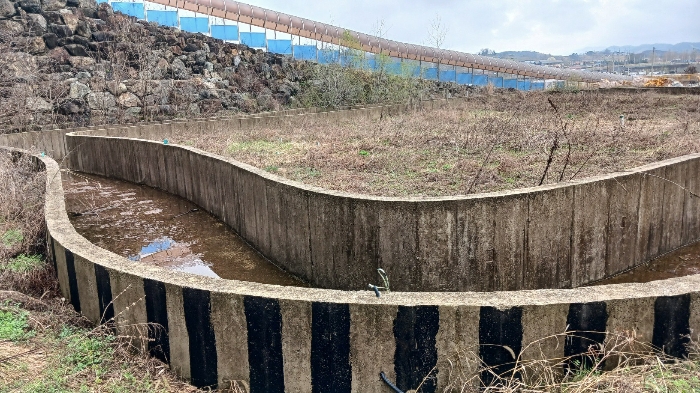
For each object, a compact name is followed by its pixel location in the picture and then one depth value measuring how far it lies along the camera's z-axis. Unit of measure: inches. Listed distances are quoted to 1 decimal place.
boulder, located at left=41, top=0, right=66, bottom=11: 1149.1
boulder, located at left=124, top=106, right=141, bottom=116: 1083.3
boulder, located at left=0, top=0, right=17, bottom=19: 1098.7
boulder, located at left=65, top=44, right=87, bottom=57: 1128.3
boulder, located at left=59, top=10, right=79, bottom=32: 1142.3
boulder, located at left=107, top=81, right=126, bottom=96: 1093.1
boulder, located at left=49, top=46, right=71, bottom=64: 1098.1
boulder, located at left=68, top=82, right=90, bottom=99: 1049.5
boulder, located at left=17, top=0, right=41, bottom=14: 1130.0
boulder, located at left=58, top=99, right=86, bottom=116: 1024.9
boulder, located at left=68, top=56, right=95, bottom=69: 1113.4
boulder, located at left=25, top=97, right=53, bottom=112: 969.9
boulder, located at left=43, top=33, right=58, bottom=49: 1114.7
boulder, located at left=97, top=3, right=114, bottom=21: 1227.2
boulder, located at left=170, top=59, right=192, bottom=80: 1199.6
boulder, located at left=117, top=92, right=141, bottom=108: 1088.8
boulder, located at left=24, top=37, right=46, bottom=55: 1083.2
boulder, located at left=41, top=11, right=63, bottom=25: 1135.6
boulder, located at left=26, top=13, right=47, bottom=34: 1109.7
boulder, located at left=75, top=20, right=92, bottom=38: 1152.2
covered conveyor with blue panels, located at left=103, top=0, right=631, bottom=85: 1374.3
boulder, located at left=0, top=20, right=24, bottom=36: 1085.6
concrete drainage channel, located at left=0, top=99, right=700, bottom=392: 153.9
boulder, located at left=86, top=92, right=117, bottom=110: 1059.9
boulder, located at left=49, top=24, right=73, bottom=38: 1126.1
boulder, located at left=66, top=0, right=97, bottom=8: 1191.9
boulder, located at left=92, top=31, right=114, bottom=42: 1170.0
